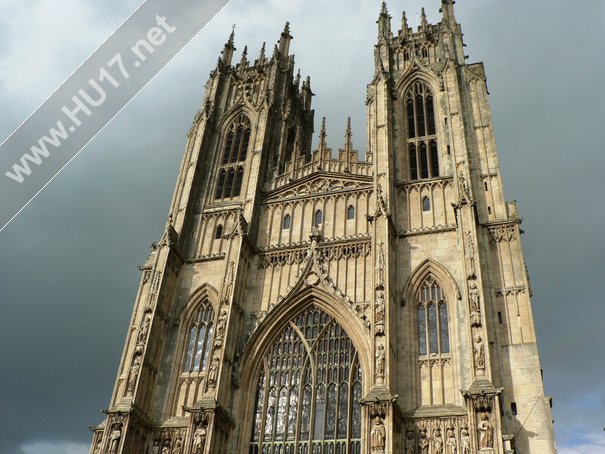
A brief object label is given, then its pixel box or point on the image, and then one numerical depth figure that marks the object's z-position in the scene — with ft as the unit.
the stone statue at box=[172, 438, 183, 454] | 68.81
